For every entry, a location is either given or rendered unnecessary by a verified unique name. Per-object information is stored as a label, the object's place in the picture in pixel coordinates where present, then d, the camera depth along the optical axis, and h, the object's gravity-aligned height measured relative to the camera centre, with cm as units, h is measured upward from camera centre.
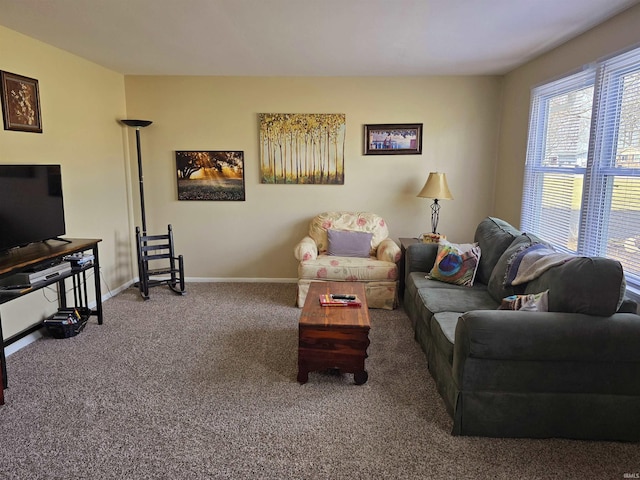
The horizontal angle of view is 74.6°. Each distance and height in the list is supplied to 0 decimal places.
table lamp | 448 -7
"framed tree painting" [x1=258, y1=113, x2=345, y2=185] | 482 +37
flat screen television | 294 -20
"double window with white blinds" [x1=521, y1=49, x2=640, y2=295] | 270 +16
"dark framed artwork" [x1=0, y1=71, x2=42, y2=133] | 312 +57
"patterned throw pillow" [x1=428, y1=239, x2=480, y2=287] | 351 -70
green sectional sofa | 207 -91
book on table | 300 -86
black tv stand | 271 -63
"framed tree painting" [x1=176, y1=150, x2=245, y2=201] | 490 +5
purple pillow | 454 -68
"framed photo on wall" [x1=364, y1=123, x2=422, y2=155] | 482 +48
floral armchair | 417 -78
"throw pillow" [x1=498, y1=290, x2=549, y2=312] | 232 -67
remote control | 311 -86
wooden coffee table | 268 -104
